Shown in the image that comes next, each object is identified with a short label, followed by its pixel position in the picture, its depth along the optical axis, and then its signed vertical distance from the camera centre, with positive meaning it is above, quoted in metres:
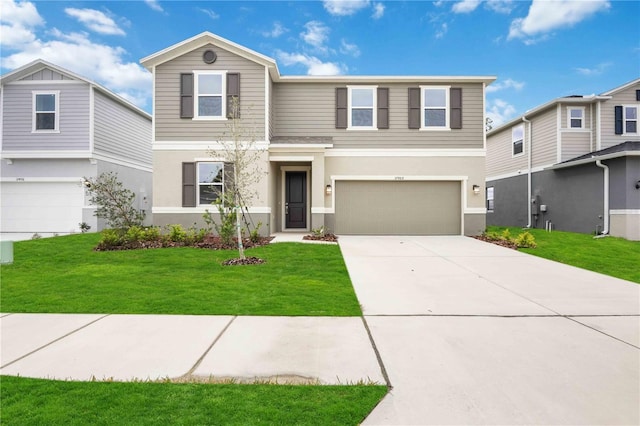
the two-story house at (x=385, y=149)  12.68 +2.37
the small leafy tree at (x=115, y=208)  10.09 +0.11
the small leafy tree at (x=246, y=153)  11.46 +2.00
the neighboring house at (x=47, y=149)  13.70 +2.49
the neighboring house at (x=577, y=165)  12.14 +2.00
